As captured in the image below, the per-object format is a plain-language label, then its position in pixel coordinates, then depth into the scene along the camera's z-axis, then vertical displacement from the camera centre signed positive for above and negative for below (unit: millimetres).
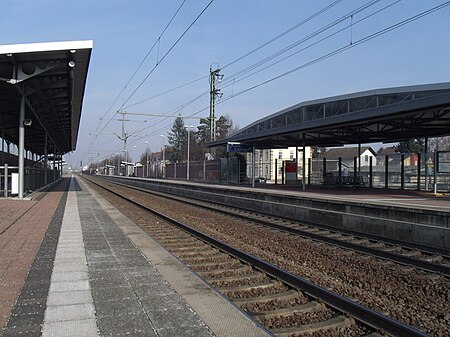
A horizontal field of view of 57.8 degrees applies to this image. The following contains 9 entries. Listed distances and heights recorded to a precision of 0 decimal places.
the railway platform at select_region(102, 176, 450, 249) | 10964 -1564
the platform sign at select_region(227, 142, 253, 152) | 35406 +1893
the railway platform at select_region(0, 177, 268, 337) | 4262 -1663
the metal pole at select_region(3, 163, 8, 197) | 19672 -762
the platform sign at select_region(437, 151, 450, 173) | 22000 +446
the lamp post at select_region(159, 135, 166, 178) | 72594 -102
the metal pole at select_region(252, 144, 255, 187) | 32628 -64
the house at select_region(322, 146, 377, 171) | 70163 +3698
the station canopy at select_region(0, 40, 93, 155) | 16234 +4483
